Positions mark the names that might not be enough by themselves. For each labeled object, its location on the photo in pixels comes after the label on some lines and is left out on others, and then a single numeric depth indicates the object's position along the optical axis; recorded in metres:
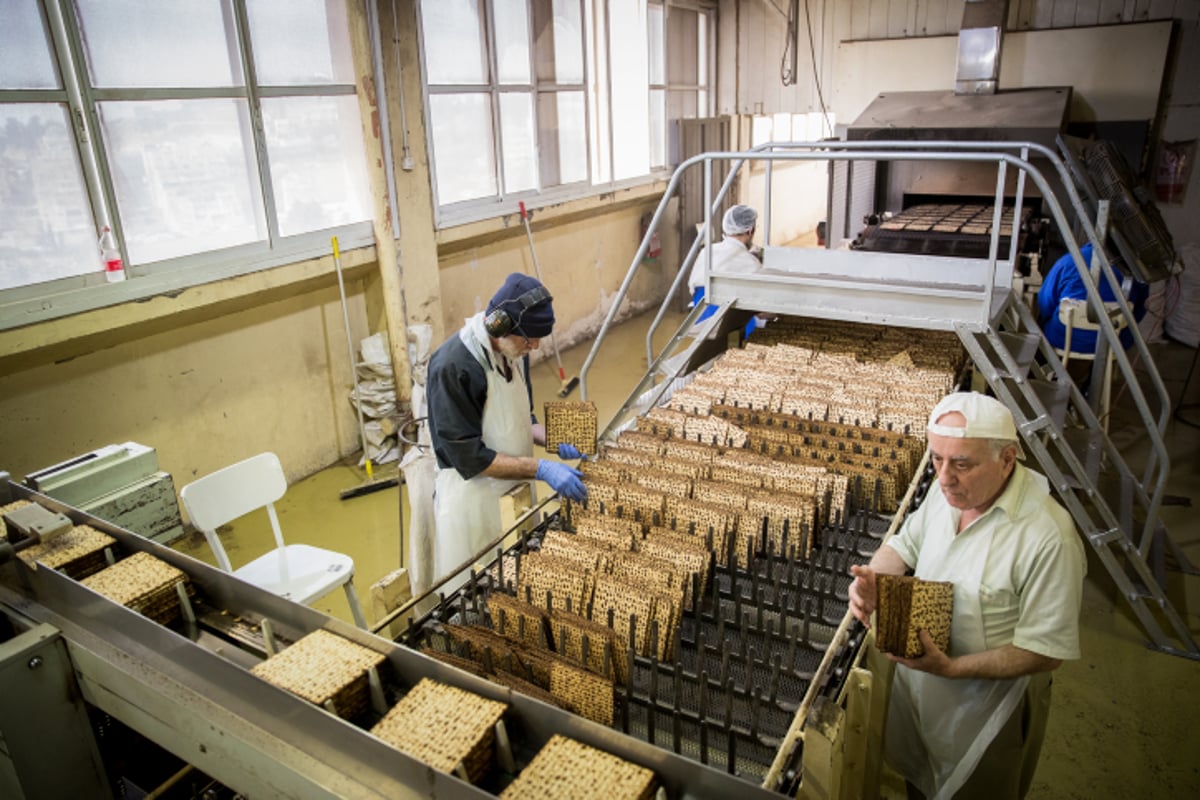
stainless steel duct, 7.28
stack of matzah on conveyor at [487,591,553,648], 2.13
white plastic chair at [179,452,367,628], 3.39
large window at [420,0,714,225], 6.73
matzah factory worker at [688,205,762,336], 4.93
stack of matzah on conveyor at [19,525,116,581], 1.91
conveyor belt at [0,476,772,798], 1.22
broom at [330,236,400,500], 5.64
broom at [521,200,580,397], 7.41
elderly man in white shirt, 2.08
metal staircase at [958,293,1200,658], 3.37
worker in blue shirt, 5.36
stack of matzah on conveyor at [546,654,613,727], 1.77
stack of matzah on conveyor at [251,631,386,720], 1.49
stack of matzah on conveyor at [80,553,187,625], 1.78
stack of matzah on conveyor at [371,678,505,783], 1.37
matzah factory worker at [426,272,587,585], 3.06
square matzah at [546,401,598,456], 3.03
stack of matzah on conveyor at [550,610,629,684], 2.04
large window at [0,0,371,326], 4.15
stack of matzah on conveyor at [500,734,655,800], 1.27
